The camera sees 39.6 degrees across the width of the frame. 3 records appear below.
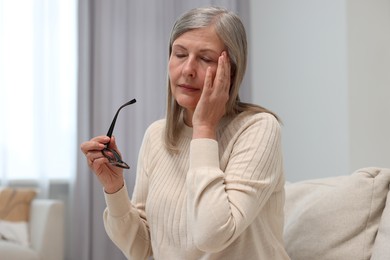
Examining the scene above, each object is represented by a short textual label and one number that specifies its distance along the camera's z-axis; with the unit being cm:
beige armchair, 330
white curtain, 347
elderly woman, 115
